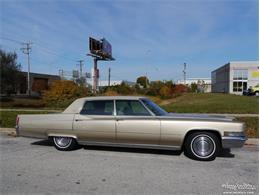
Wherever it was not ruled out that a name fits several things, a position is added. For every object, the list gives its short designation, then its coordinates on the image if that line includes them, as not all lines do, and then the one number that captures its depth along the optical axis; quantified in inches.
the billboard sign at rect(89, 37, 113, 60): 1011.5
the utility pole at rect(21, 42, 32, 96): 1663.8
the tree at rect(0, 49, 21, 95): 974.0
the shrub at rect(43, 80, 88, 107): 674.5
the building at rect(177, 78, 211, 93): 2299.9
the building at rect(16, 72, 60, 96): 2017.0
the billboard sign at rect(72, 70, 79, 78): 2391.2
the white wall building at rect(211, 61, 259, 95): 1656.2
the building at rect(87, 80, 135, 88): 3418.3
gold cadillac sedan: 165.7
